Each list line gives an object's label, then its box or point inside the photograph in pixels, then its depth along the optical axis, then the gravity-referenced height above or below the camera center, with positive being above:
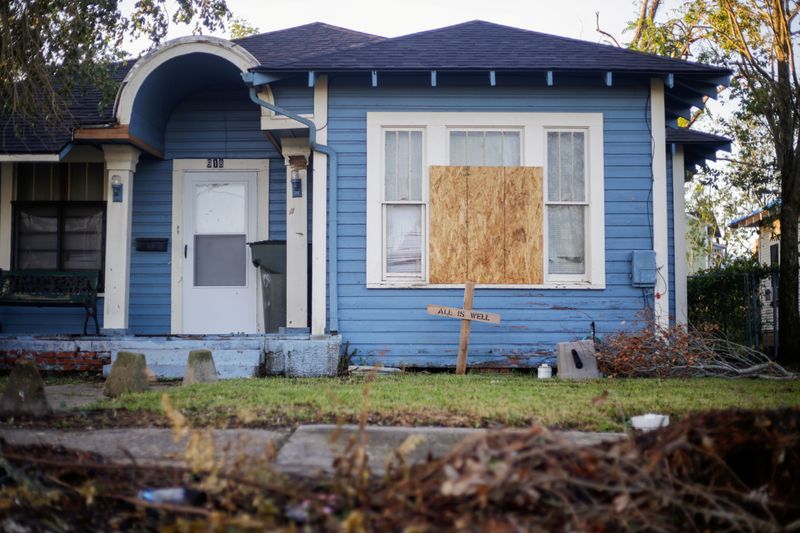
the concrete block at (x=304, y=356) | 8.56 -0.66
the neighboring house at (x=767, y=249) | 13.85 +1.51
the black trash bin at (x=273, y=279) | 10.07 +0.24
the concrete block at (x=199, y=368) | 7.33 -0.69
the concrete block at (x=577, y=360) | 8.59 -0.71
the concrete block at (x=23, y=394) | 5.29 -0.67
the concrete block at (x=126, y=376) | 6.59 -0.68
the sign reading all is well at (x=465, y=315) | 8.68 -0.20
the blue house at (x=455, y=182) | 9.22 +1.41
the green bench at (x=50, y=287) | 9.62 +0.13
